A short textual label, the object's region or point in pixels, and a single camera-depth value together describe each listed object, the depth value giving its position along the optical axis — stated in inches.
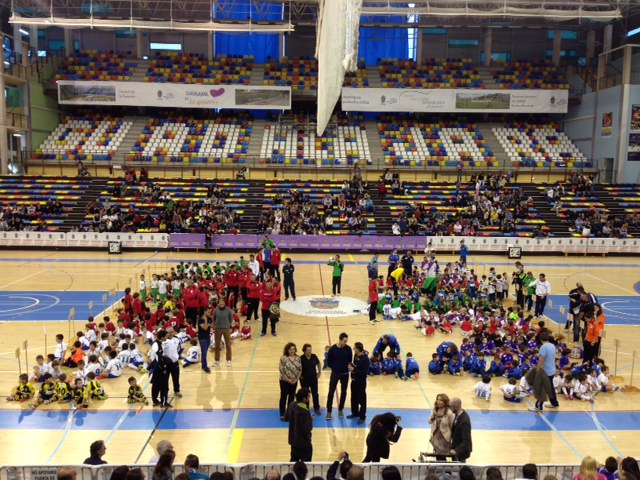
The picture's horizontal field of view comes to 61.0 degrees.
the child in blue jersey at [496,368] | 507.5
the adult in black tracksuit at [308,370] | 378.0
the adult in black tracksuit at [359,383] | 379.6
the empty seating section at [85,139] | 1642.5
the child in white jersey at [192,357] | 525.8
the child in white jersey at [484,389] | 451.5
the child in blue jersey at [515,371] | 492.1
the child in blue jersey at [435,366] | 513.0
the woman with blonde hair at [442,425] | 294.0
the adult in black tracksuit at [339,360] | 387.9
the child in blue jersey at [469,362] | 514.6
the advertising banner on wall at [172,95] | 1699.1
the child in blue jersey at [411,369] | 498.0
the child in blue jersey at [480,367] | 503.8
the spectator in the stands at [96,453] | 247.6
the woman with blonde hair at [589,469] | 223.1
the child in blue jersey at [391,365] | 504.7
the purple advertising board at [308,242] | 1206.3
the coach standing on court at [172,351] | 408.5
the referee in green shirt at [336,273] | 775.7
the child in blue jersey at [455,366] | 509.0
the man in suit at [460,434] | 283.1
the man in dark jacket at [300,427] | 301.3
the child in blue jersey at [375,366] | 502.2
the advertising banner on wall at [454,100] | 1747.0
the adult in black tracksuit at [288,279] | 746.8
